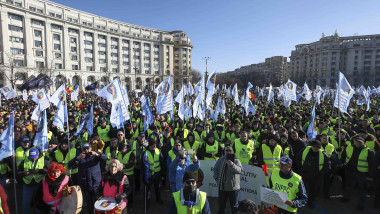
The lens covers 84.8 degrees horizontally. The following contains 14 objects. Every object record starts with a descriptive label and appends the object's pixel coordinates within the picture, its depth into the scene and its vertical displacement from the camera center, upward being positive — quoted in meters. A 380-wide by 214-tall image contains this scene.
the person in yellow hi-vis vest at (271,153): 5.36 -1.57
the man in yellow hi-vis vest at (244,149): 5.67 -1.53
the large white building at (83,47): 46.75 +13.42
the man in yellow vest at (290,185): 3.38 -1.52
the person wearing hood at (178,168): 4.65 -1.71
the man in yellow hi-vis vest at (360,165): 4.84 -1.74
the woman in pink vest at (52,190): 3.51 -1.68
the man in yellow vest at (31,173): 4.48 -1.75
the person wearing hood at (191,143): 6.42 -1.57
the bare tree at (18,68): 43.88 +5.07
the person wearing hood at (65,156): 5.32 -1.64
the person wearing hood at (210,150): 5.96 -1.67
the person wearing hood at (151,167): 5.20 -1.89
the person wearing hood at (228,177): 4.19 -1.74
